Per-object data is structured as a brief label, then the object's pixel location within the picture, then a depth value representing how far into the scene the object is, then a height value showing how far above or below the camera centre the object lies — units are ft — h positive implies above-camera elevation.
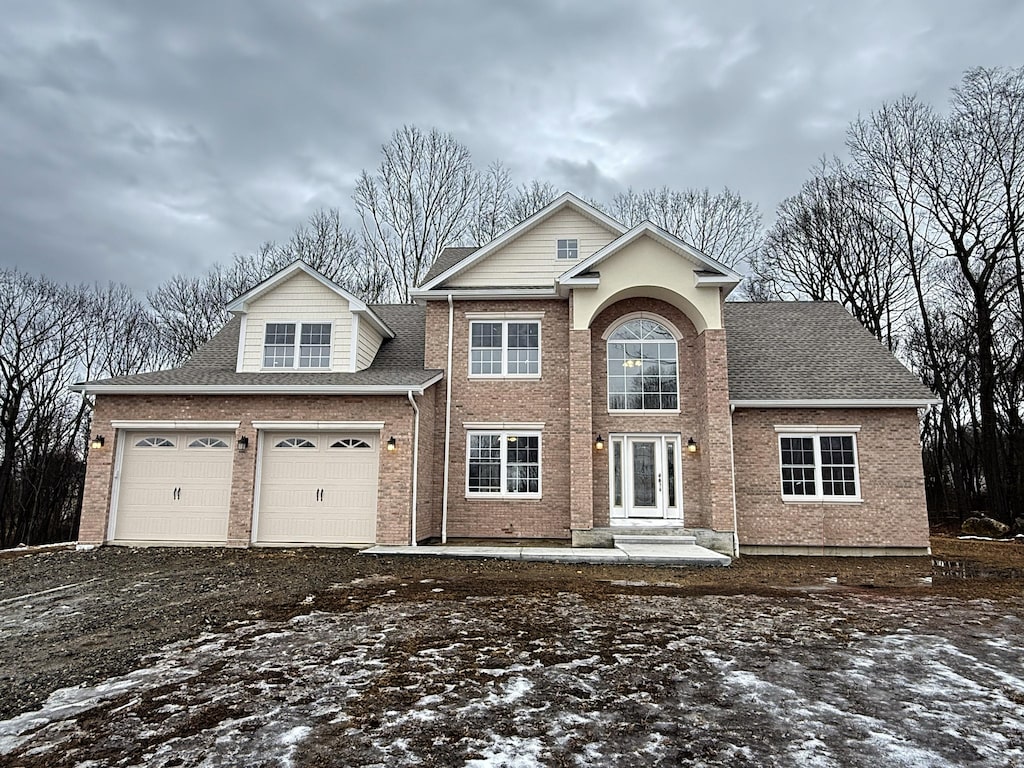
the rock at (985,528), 58.49 -4.58
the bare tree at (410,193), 85.20 +40.97
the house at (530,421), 40.50 +4.10
